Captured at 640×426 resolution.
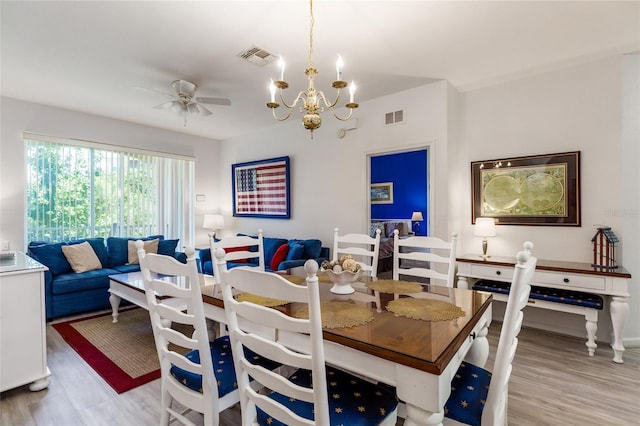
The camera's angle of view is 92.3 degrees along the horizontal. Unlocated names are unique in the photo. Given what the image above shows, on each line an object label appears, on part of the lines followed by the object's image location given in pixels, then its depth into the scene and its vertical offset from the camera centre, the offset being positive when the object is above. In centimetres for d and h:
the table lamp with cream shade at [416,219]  571 -15
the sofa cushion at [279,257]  409 -59
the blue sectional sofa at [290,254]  392 -56
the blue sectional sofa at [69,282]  352 -80
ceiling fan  303 +119
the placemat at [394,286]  183 -47
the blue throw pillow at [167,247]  471 -52
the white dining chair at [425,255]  217 -33
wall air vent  362 +113
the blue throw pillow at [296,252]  395 -51
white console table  245 -59
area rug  230 -120
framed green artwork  294 +22
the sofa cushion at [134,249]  449 -52
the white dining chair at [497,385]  113 -67
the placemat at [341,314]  128 -46
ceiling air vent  268 +141
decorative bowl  170 -38
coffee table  278 -78
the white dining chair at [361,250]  186 -32
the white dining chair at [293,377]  94 -58
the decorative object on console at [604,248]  259 -33
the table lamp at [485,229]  312 -19
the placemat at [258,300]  155 -46
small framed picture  629 +40
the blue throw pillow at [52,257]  366 -51
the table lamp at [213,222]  559 -16
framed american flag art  491 +41
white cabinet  200 -76
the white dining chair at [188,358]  129 -68
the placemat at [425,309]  138 -47
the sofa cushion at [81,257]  387 -55
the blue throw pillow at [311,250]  404 -50
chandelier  193 +68
